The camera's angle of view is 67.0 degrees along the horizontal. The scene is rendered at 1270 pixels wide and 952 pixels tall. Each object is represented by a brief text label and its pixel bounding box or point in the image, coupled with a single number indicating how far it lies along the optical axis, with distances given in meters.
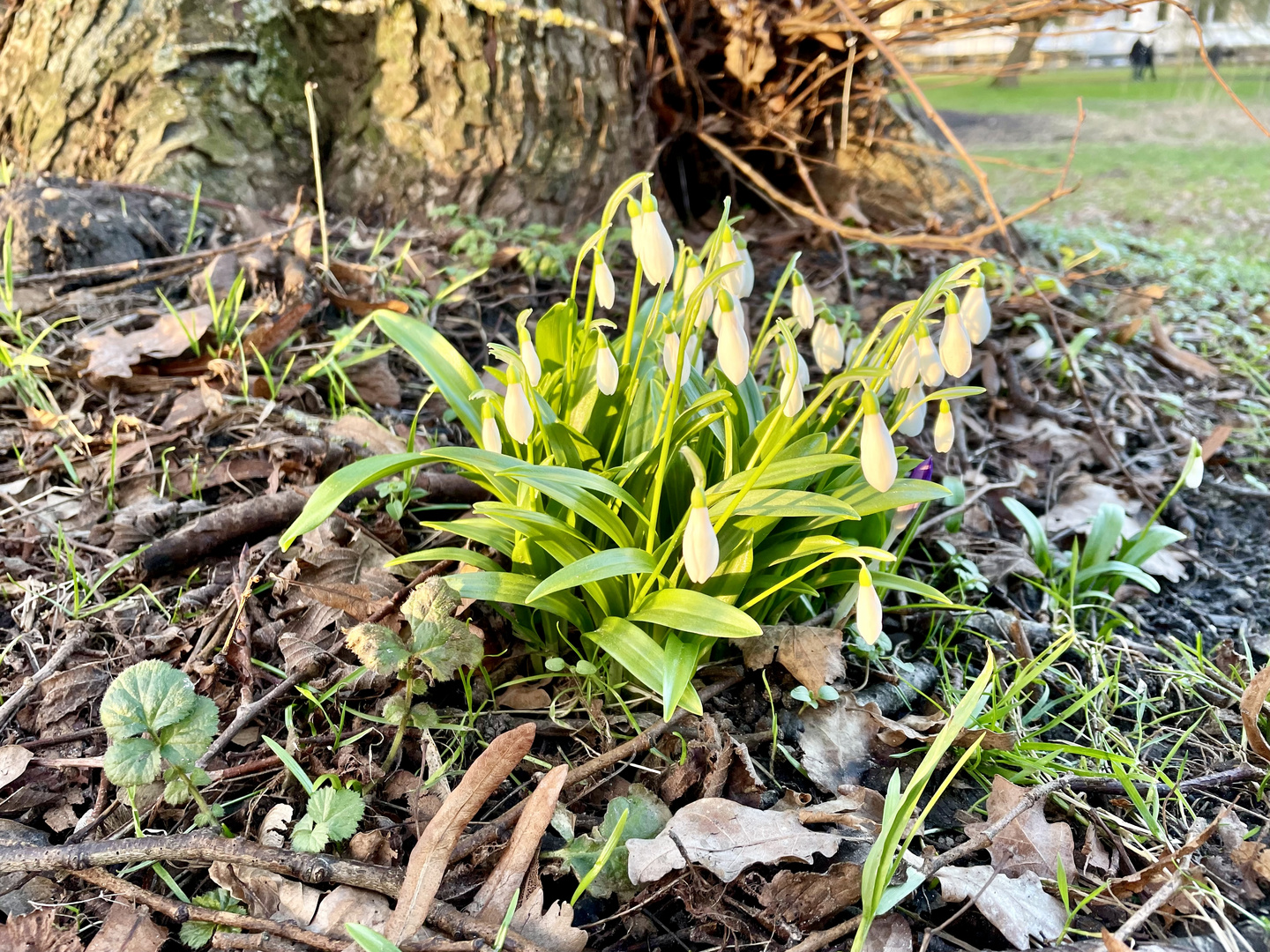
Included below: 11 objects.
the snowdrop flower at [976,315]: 0.29
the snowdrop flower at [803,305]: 0.30
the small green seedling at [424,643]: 0.25
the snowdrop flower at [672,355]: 0.27
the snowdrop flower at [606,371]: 0.27
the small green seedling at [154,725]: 0.22
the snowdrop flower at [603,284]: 0.27
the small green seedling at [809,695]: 0.28
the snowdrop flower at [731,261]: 0.27
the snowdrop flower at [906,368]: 0.27
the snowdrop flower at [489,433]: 0.28
